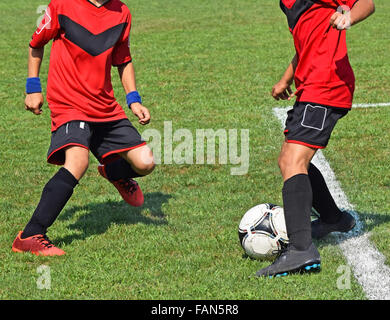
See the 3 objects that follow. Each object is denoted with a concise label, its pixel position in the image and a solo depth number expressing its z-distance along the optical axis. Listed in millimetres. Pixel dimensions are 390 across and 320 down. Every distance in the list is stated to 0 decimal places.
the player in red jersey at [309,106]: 8922
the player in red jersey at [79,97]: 10023
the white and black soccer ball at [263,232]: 9500
